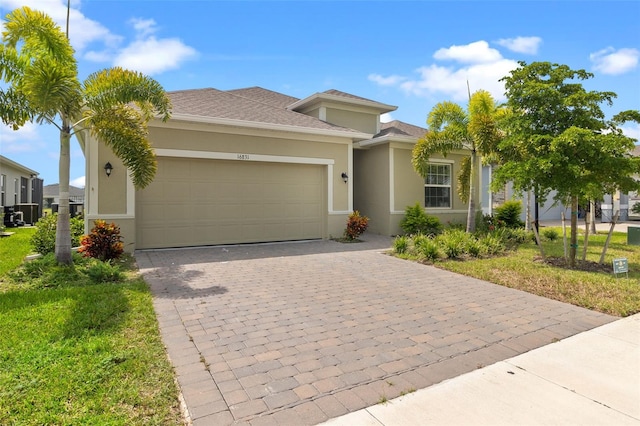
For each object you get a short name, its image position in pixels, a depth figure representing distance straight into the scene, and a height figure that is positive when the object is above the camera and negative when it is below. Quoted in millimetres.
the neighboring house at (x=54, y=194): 35419 +1520
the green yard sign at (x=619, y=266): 6582 -996
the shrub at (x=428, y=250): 8500 -955
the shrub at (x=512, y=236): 11312 -795
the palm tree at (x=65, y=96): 6133 +2067
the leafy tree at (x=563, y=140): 7156 +1449
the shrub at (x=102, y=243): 7664 -741
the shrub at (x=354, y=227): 11609 -552
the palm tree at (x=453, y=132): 11109 +2493
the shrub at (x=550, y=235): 12273 -819
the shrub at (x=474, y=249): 9086 -970
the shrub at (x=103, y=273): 6238 -1138
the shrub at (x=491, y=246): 9473 -928
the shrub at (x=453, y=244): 8750 -841
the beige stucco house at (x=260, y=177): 9469 +1004
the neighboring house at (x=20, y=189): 18812 +1232
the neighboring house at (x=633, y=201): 24150 +720
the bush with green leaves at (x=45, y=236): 8156 -639
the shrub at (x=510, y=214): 14609 -138
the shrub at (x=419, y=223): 12445 -442
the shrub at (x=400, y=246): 9359 -929
